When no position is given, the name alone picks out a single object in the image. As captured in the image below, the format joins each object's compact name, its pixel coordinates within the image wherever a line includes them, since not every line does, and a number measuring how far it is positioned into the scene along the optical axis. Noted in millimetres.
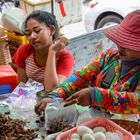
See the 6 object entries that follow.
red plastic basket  1524
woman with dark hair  2406
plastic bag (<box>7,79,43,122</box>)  1967
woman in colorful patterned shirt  1625
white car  5234
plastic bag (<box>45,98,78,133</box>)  1728
